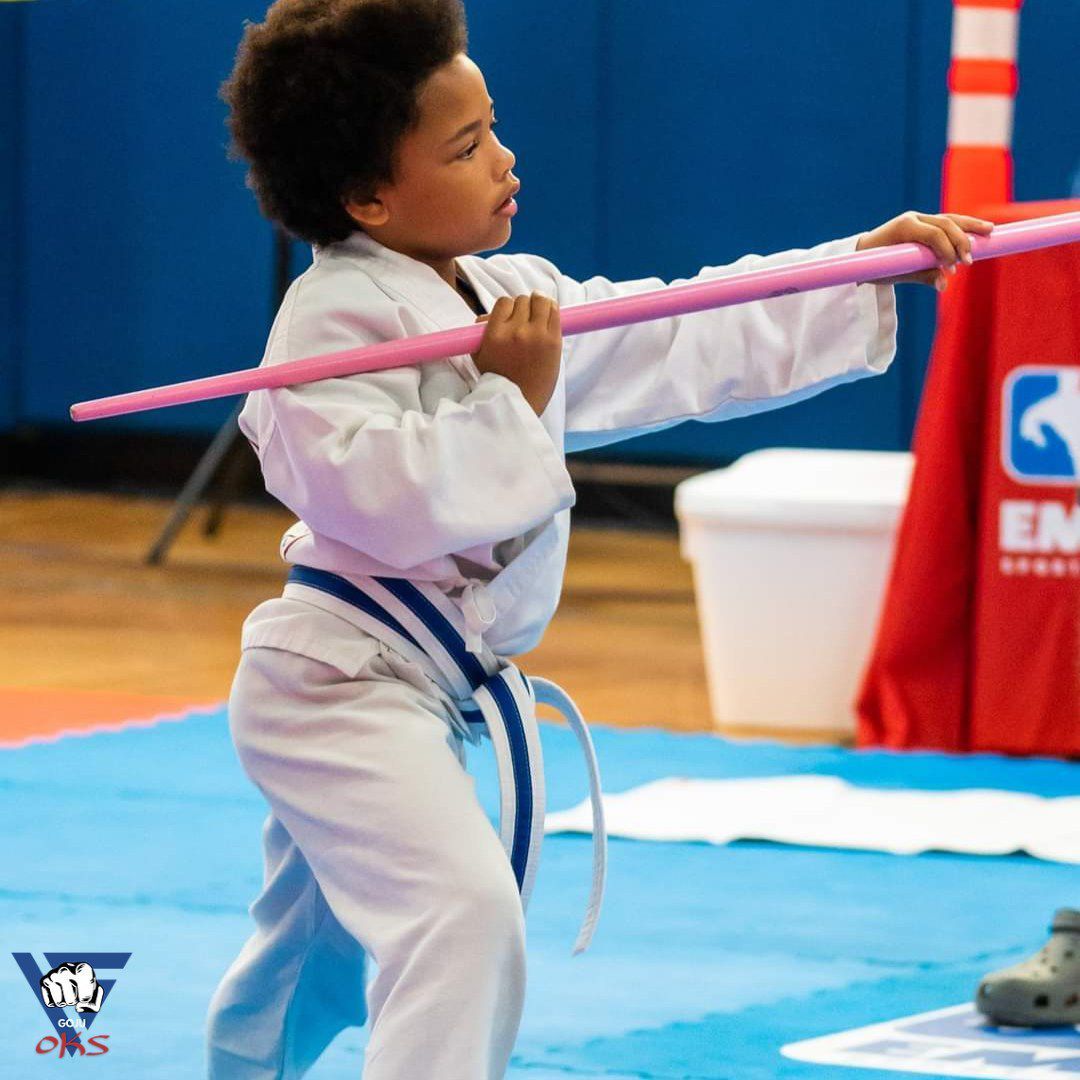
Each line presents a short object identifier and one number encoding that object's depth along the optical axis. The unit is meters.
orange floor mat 7.58
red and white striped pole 8.12
